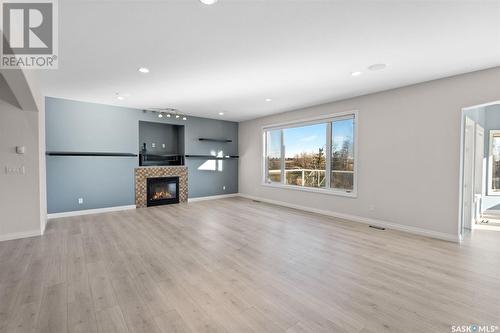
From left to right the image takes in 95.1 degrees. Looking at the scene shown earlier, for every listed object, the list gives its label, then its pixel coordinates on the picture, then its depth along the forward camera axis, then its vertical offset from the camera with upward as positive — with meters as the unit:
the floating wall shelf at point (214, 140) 7.50 +0.76
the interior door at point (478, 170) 5.02 -0.15
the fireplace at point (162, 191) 6.58 -0.86
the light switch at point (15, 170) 3.83 -0.15
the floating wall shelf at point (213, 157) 7.35 +0.18
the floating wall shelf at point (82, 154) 5.12 +0.19
